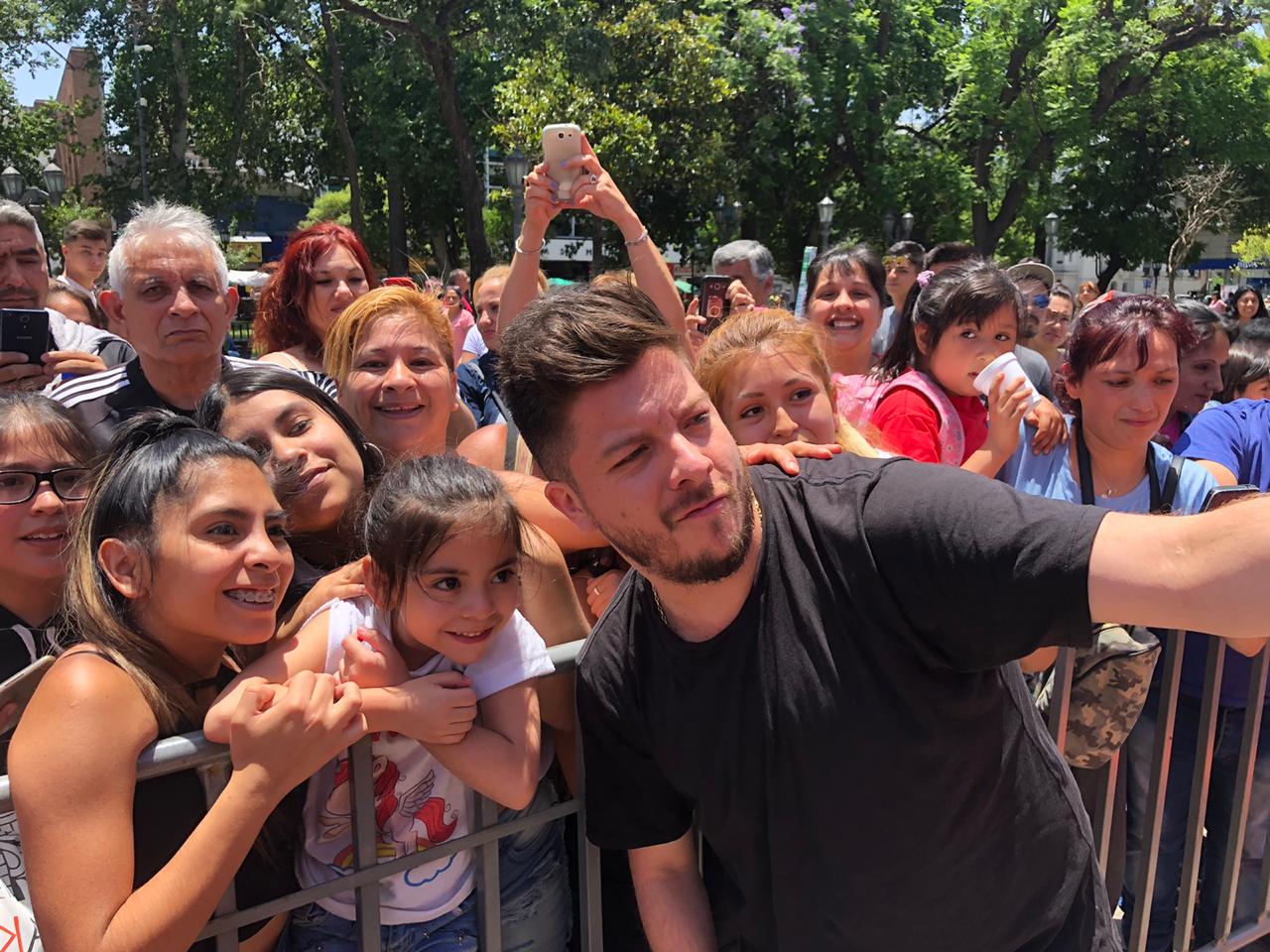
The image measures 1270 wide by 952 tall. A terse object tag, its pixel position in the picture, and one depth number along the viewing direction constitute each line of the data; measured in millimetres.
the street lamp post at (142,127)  25538
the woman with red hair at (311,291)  3791
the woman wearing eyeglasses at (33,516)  2092
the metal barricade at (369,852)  1498
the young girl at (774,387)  2480
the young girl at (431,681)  1708
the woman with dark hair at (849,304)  4375
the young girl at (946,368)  3262
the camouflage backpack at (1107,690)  2096
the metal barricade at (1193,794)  2252
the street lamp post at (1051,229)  25078
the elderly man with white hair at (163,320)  3113
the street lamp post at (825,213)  19219
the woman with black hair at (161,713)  1386
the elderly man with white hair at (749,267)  5711
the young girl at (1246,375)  4773
